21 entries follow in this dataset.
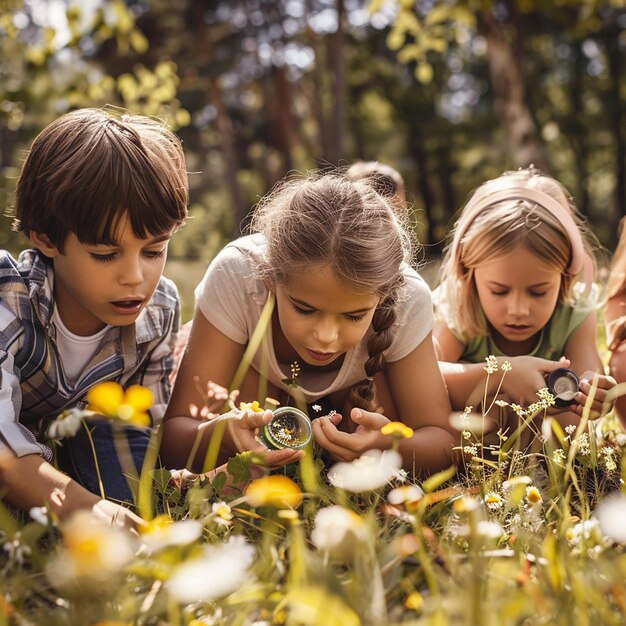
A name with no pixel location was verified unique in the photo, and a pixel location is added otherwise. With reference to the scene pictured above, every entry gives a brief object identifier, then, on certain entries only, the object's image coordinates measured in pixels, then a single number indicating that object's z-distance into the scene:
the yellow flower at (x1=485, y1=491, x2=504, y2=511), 0.84
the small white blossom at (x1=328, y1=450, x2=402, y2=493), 0.70
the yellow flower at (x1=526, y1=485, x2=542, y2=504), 0.82
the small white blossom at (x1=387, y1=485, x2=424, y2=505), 0.70
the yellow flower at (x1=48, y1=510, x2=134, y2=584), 0.57
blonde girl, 1.18
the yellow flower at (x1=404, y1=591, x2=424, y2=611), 0.66
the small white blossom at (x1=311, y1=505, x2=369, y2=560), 0.63
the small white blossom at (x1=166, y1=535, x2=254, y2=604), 0.57
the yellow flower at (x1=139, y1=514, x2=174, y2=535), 0.68
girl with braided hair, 0.99
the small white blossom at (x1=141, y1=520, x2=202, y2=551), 0.63
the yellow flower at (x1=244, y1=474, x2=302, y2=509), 0.66
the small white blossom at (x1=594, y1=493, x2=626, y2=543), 0.62
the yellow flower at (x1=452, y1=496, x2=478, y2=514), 0.65
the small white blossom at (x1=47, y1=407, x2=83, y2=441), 0.68
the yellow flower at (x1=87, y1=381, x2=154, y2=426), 0.66
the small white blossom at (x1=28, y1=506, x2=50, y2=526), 0.71
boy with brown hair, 0.97
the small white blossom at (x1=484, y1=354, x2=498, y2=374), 0.96
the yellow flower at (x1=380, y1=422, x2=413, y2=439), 0.73
